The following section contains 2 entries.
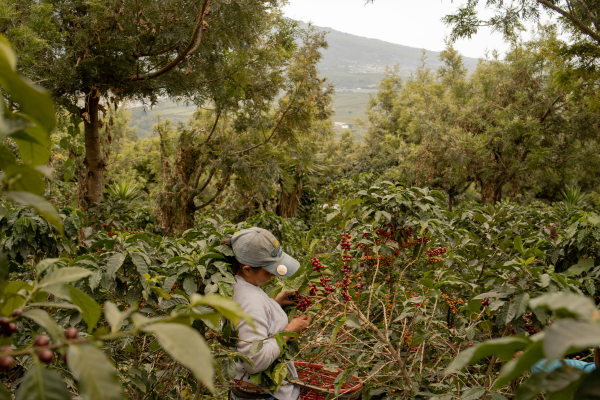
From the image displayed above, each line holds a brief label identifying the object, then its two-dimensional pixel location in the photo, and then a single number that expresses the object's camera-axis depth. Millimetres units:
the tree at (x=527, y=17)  5262
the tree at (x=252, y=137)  6375
